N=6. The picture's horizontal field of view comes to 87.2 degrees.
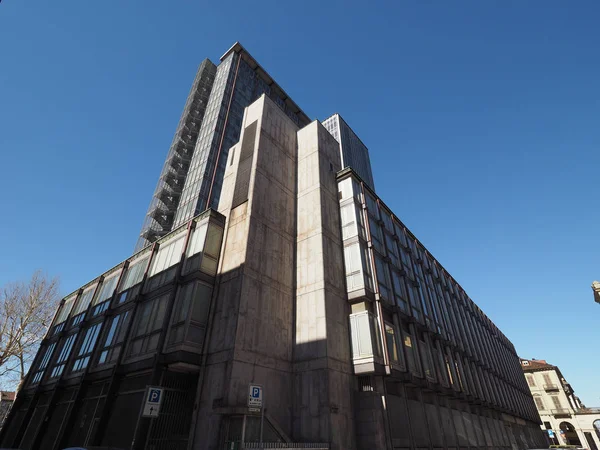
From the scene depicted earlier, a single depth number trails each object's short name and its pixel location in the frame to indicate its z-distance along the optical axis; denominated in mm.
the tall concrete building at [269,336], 14031
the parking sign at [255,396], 9883
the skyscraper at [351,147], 95250
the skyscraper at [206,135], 47531
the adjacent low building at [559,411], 56344
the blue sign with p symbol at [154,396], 9988
